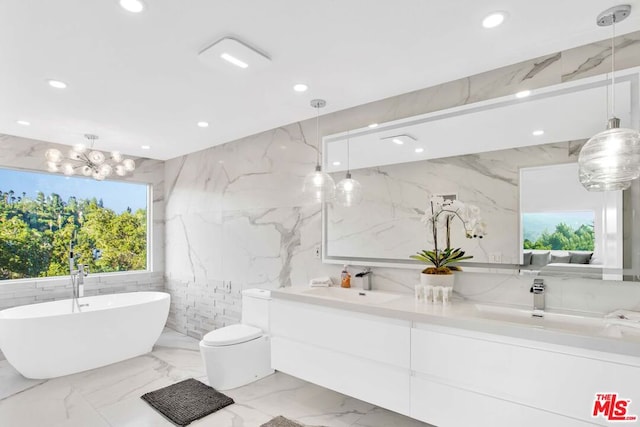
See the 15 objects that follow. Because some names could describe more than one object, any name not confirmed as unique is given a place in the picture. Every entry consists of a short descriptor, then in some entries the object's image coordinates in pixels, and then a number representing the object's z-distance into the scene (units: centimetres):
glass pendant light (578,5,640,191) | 161
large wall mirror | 198
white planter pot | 235
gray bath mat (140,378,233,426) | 265
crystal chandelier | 342
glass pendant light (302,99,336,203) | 285
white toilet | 303
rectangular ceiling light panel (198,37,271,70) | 205
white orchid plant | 238
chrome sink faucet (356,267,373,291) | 289
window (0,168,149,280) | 410
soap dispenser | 300
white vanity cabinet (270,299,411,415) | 212
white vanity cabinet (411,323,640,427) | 154
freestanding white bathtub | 319
